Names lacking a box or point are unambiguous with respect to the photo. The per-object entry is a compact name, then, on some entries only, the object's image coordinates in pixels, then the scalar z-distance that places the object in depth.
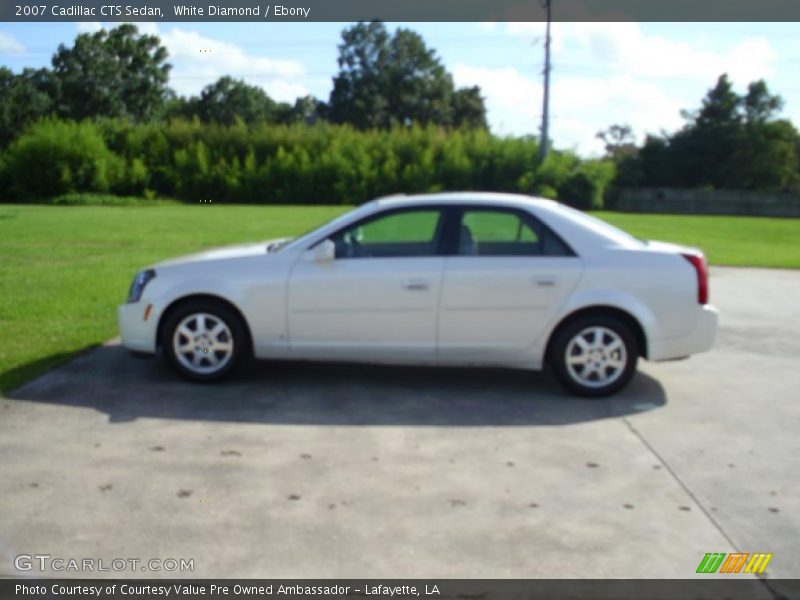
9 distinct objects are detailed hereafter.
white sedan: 6.53
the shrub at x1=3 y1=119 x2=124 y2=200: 46.72
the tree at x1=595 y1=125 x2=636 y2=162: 98.31
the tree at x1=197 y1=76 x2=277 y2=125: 78.81
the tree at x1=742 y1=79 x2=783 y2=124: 65.44
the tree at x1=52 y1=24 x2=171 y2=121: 63.00
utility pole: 48.19
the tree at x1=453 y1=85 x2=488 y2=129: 83.38
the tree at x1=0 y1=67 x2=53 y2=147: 53.06
